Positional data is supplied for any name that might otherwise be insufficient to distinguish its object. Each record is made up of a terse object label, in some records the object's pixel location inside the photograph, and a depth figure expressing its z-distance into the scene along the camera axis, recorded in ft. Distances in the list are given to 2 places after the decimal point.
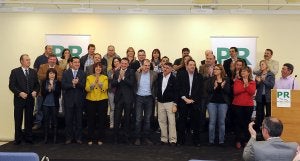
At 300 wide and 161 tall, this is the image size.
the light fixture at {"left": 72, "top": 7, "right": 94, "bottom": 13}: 25.82
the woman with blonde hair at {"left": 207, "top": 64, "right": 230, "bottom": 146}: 21.03
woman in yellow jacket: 21.26
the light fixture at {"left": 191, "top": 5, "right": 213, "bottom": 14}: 26.22
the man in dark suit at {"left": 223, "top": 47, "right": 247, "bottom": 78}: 23.34
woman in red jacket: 20.72
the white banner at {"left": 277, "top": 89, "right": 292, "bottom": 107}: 16.80
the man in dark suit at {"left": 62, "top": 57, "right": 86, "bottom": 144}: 21.25
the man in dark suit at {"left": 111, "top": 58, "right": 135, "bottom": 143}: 21.43
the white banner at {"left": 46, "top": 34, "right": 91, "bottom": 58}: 27.45
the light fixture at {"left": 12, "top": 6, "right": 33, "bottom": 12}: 25.80
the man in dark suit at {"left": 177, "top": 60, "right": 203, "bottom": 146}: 21.20
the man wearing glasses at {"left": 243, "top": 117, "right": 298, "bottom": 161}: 9.78
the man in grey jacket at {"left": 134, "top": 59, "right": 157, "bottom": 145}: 21.63
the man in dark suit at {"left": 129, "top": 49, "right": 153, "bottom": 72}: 22.88
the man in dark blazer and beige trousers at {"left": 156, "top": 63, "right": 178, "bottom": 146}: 21.33
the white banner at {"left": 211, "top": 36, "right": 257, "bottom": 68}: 26.73
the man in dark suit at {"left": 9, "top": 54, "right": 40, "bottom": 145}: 21.44
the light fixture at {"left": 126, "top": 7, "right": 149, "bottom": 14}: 26.22
